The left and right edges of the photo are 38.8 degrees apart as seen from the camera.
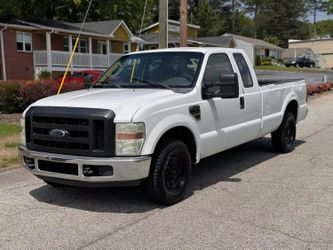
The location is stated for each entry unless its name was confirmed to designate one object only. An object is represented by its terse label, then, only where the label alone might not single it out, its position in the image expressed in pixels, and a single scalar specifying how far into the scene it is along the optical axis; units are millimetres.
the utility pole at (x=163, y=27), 12625
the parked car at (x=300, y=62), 68062
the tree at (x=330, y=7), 129375
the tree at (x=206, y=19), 81500
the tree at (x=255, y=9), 104625
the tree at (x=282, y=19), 104625
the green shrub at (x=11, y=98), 13742
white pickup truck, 5109
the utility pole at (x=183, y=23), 13289
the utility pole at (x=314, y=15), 132838
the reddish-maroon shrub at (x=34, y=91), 13773
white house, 67000
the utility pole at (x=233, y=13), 97488
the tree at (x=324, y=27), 137775
